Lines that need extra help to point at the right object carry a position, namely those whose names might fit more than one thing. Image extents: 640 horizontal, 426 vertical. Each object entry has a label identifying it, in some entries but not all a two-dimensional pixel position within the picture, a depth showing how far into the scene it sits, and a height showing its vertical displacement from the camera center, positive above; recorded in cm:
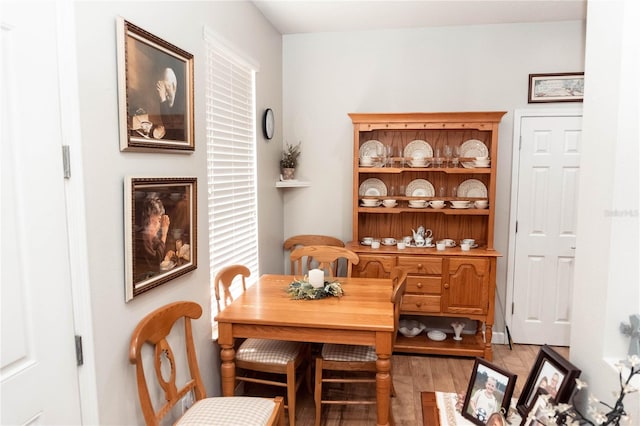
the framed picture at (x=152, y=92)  165 +38
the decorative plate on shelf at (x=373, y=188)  391 -9
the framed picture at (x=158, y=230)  171 -25
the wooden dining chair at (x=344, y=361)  248 -109
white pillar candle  272 -66
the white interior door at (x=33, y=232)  120 -17
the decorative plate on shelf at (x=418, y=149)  383 +27
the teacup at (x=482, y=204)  359 -22
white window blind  257 +10
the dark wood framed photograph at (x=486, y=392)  136 -72
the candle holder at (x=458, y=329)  370 -133
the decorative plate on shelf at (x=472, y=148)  376 +28
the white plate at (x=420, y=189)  385 -10
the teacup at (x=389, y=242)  380 -58
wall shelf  378 -5
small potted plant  389 +14
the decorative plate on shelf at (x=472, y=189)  378 -9
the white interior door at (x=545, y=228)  368 -44
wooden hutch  348 -37
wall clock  345 +46
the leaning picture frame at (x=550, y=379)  120 -60
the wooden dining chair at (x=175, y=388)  171 -97
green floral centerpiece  263 -72
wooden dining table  221 -78
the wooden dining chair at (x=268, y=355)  247 -107
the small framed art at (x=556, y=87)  363 +80
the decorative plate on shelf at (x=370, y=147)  388 +29
